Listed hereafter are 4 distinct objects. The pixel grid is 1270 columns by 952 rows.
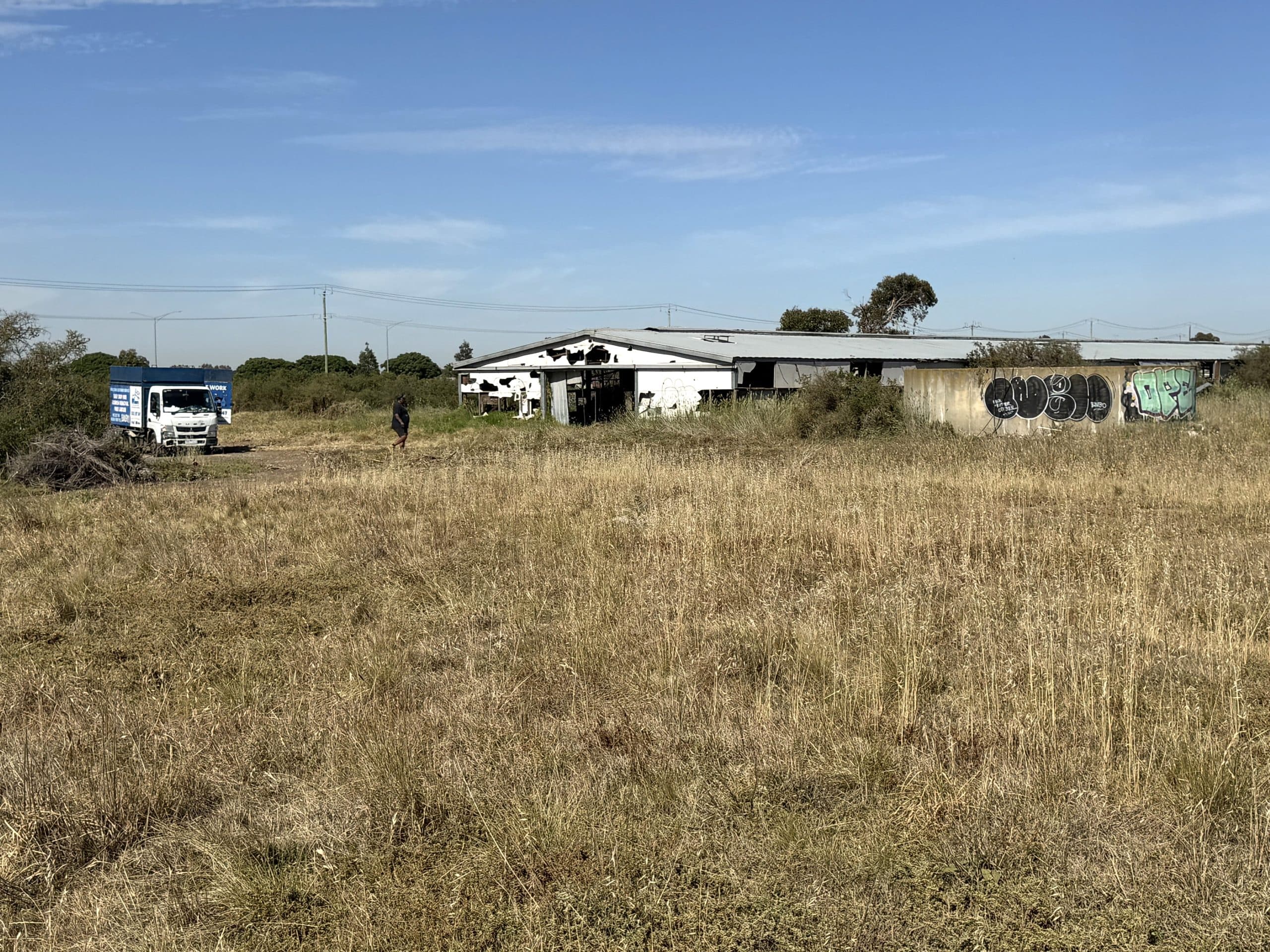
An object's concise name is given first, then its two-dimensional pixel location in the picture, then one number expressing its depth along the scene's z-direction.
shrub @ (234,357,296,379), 87.00
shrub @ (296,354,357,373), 93.00
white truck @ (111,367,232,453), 30.88
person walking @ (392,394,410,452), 29.69
